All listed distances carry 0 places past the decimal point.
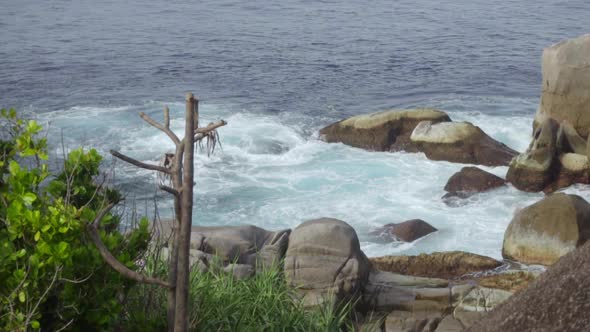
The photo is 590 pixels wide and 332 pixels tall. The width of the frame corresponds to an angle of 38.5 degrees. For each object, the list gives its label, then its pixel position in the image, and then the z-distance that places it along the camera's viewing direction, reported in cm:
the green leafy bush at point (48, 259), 536
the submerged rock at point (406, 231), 1830
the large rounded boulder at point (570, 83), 2334
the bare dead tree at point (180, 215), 512
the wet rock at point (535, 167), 2109
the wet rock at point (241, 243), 1314
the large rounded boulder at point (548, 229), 1620
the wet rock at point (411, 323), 1222
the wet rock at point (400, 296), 1325
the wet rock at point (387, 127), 2488
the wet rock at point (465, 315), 1242
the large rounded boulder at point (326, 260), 1278
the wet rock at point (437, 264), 1602
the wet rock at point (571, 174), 2117
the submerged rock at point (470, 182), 2117
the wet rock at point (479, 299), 1306
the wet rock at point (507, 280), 1484
